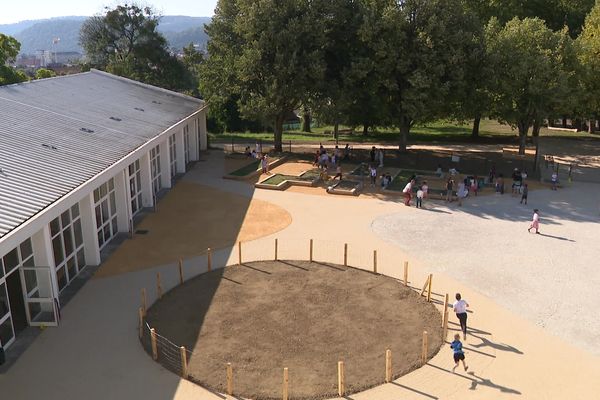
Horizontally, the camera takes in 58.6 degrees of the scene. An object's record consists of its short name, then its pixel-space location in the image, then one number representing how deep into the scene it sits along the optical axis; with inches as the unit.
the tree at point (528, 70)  1343.5
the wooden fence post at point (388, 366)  502.6
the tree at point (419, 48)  1299.2
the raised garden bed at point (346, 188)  1168.6
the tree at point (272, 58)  1316.4
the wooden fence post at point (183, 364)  503.8
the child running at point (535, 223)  917.1
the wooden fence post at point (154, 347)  538.0
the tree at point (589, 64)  1487.5
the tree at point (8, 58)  1834.4
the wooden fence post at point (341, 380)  481.7
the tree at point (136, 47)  2266.2
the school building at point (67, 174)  598.2
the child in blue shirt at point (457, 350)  518.3
